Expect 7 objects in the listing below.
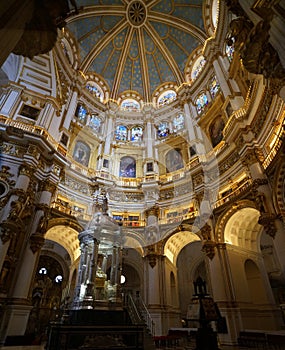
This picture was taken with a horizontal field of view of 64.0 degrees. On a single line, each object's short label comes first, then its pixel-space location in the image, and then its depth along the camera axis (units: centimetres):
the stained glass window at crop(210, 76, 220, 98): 2184
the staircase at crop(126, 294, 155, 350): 886
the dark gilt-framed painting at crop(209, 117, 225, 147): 2002
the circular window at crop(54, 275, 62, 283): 2025
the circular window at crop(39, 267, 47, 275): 2004
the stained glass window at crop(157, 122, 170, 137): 2603
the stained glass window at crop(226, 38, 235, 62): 1991
